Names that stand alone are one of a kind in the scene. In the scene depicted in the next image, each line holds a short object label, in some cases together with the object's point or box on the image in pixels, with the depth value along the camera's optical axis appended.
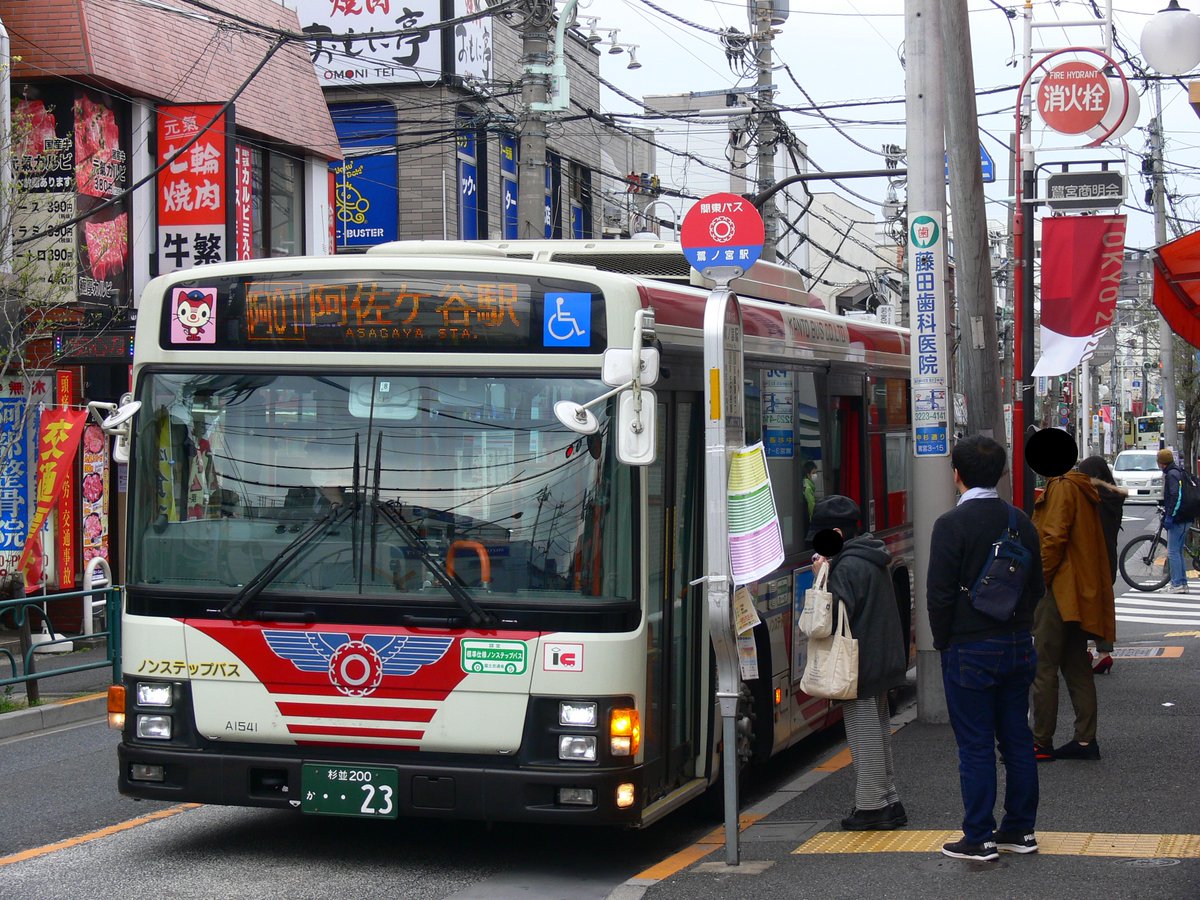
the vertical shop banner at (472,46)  28.69
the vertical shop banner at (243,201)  20.38
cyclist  21.59
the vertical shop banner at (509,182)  31.56
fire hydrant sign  17.91
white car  46.03
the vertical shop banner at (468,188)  29.64
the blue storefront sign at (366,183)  28.92
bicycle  22.97
